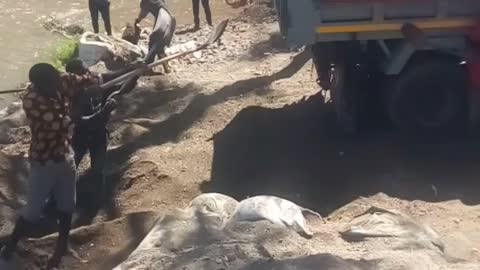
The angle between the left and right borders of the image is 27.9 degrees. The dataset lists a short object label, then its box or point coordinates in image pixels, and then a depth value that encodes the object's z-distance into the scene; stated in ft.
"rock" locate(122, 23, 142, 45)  50.34
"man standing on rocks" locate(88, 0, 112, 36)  53.11
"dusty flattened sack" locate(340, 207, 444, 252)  24.25
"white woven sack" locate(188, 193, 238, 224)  26.30
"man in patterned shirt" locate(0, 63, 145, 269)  25.25
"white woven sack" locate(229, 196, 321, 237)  25.03
